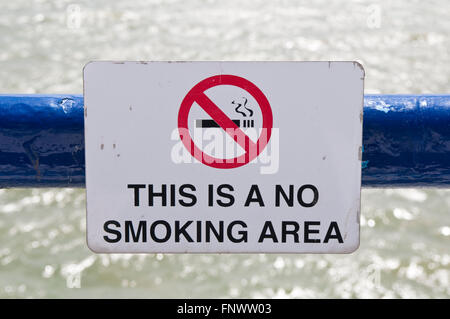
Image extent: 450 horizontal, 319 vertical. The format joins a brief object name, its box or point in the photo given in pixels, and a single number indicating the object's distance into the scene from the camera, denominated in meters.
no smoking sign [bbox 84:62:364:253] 1.36
